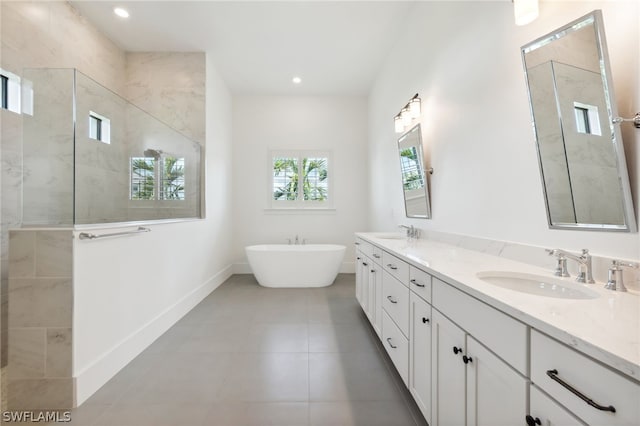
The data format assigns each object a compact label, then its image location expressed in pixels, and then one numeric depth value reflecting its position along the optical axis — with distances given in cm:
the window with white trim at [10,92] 204
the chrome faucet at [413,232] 265
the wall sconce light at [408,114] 259
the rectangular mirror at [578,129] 100
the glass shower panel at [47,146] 195
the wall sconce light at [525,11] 124
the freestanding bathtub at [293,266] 395
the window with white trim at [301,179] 491
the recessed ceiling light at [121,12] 283
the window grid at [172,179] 303
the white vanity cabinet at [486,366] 56
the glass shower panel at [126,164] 207
